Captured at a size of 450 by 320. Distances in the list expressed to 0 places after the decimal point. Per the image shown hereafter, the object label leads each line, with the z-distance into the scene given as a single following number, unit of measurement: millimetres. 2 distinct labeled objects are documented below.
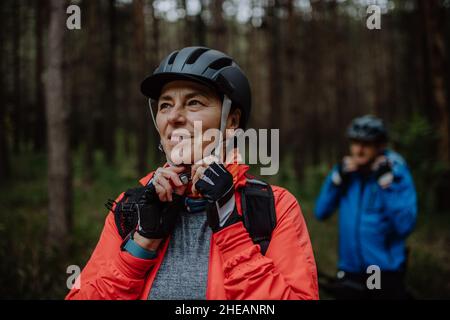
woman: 1729
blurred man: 4215
